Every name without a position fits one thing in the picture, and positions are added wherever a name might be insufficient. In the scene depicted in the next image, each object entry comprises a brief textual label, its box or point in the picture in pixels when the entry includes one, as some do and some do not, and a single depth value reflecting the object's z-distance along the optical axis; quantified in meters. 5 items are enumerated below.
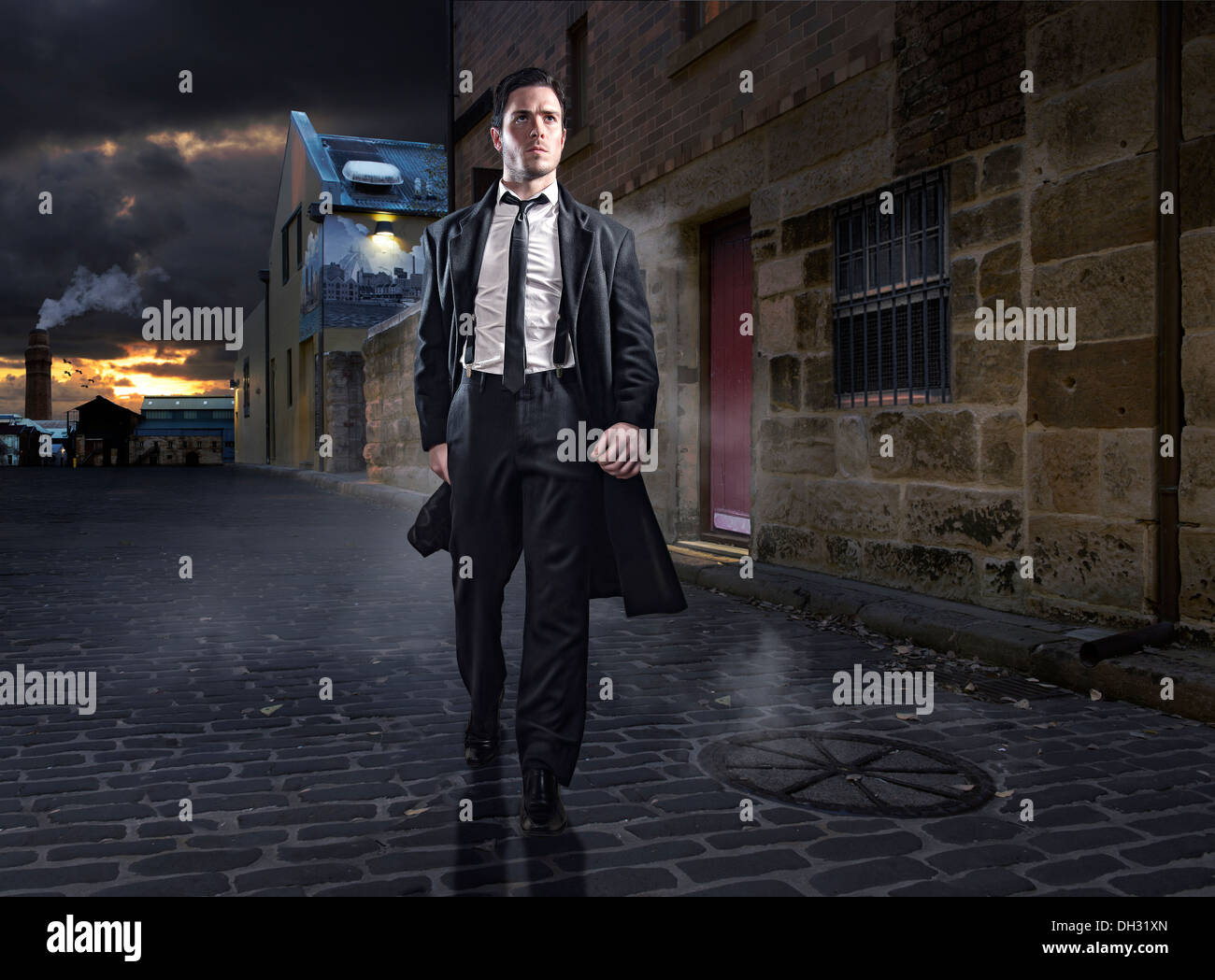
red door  8.74
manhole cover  3.12
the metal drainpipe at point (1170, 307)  4.75
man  2.92
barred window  6.39
